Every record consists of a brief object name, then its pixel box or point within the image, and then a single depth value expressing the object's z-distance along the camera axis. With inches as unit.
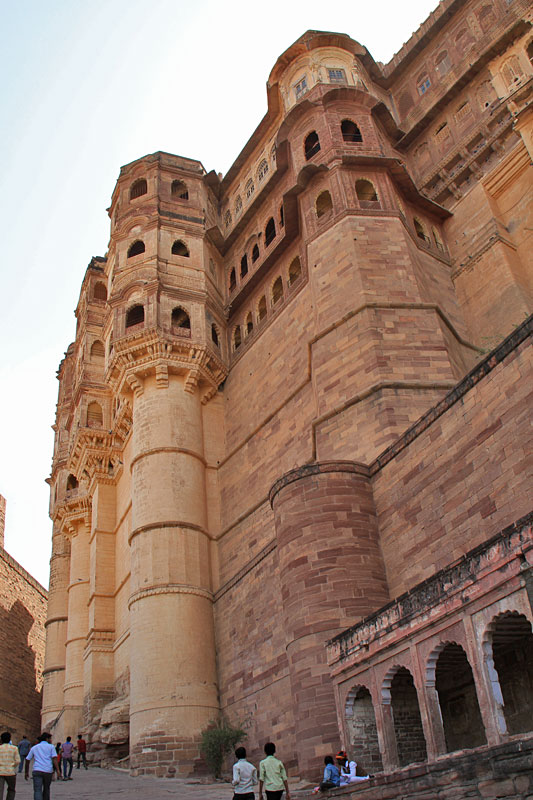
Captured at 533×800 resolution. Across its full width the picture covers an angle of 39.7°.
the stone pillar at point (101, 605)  772.0
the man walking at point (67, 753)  558.2
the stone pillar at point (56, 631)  906.7
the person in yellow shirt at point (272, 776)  250.8
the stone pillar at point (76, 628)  813.9
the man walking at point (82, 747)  660.1
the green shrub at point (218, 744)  547.8
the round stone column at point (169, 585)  567.7
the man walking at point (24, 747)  588.0
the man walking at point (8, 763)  275.6
